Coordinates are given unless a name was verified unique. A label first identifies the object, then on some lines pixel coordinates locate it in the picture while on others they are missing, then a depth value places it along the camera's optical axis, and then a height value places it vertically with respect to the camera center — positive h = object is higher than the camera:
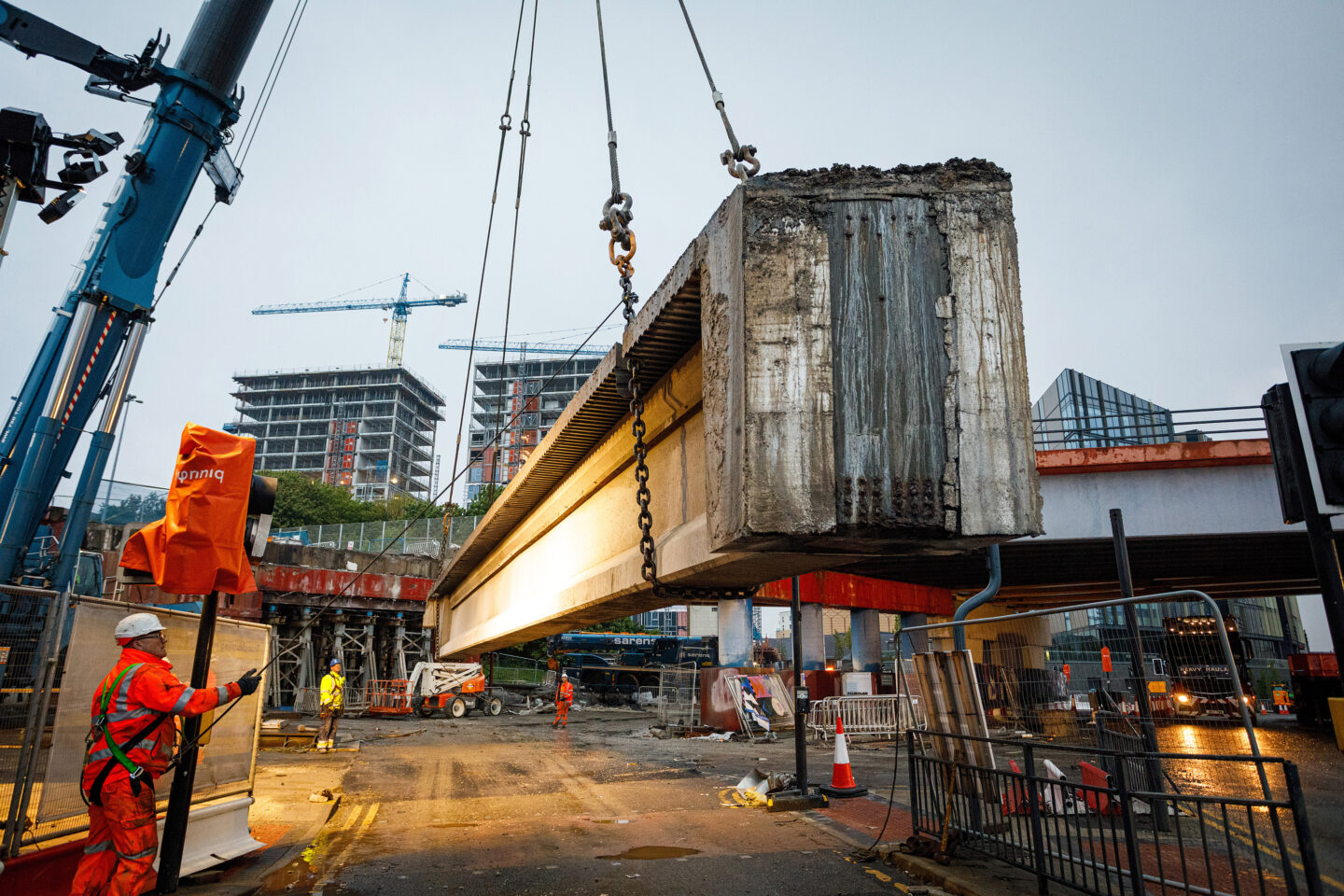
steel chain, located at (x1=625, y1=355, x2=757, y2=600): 4.45 +0.66
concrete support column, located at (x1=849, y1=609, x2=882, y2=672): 27.47 +0.71
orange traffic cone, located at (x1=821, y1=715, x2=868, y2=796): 10.49 -1.60
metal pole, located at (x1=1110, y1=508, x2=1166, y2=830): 5.71 -0.30
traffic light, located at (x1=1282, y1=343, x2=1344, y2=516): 4.71 +1.50
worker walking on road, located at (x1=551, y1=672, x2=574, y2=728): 26.25 -1.57
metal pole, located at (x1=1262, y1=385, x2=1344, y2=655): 5.18 +0.82
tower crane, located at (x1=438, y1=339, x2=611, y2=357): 165.32 +67.71
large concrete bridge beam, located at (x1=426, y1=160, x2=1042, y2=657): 3.44 +1.29
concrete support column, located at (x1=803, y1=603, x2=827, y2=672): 26.33 +0.62
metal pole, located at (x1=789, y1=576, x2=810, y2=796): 10.16 -0.76
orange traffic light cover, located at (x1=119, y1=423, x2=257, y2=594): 5.37 +0.86
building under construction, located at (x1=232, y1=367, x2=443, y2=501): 143.12 +42.24
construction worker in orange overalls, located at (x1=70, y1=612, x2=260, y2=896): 4.70 -0.64
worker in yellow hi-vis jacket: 16.89 -1.21
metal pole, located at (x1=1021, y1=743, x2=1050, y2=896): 5.67 -1.20
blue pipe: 6.28 +0.52
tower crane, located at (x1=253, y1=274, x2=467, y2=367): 152.50 +67.19
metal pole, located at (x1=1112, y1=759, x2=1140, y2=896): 4.84 -1.08
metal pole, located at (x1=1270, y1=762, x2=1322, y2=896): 4.06 -0.88
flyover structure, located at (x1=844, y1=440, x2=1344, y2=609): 14.34 +3.02
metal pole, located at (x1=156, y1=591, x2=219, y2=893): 5.47 -1.11
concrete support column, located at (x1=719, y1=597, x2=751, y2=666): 24.30 +0.56
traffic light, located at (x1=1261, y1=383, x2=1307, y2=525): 5.39 +1.57
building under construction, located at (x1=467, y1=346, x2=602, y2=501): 143.88 +48.74
